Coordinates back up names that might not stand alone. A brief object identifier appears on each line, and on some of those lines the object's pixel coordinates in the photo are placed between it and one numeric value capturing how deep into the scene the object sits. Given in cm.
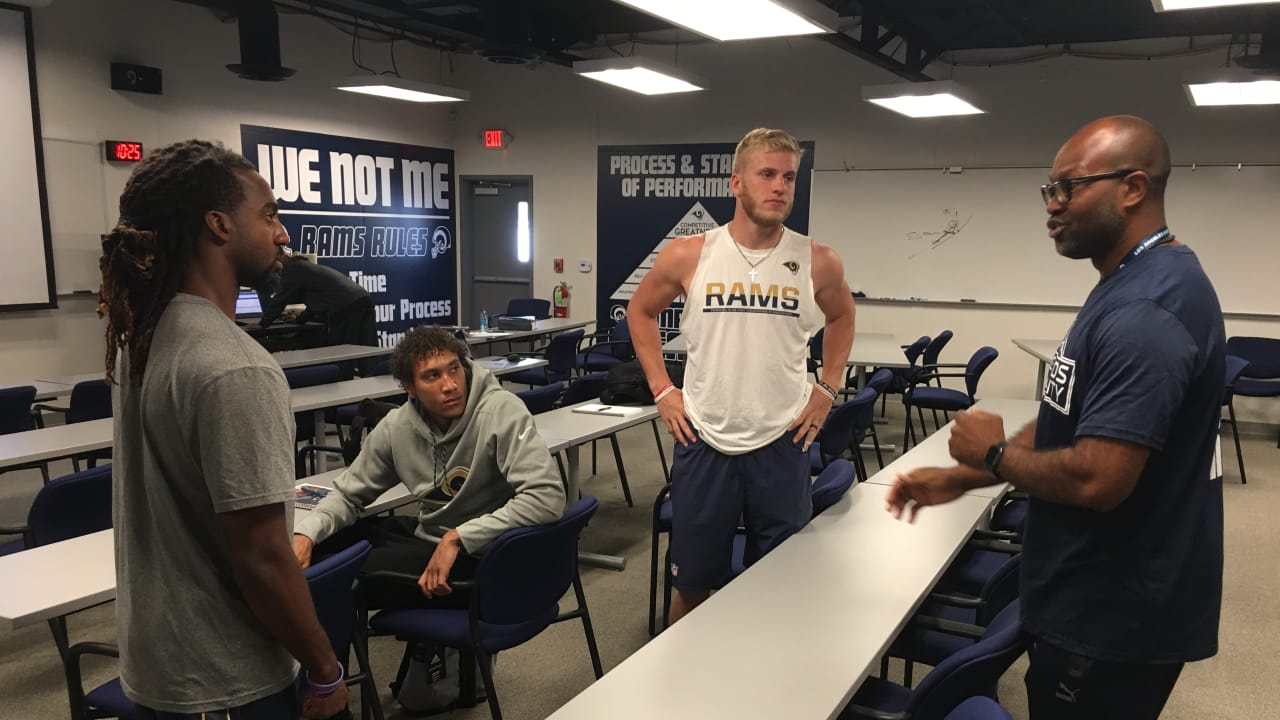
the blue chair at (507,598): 220
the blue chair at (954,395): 576
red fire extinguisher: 945
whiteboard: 678
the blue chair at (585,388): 455
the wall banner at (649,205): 873
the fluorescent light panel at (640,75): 568
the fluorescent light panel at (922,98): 582
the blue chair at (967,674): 141
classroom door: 987
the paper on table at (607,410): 407
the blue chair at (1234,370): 487
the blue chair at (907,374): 595
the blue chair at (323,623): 189
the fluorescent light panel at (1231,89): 521
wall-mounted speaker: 654
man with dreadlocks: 115
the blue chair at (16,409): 396
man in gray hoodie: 235
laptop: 696
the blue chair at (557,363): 630
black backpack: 428
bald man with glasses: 125
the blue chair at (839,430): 394
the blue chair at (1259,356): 642
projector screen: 589
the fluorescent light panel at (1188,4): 345
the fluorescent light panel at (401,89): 660
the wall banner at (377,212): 802
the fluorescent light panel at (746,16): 382
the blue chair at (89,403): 412
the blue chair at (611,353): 698
